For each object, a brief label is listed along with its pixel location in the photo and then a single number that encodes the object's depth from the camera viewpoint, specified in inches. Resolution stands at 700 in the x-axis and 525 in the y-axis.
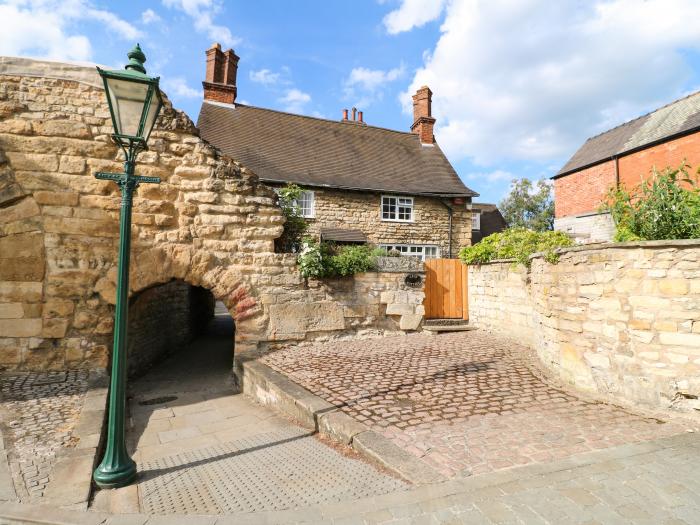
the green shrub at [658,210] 157.2
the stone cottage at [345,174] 567.2
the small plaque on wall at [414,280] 324.5
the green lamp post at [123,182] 116.3
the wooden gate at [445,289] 366.0
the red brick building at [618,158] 593.9
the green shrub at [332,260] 279.3
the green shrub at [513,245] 300.2
